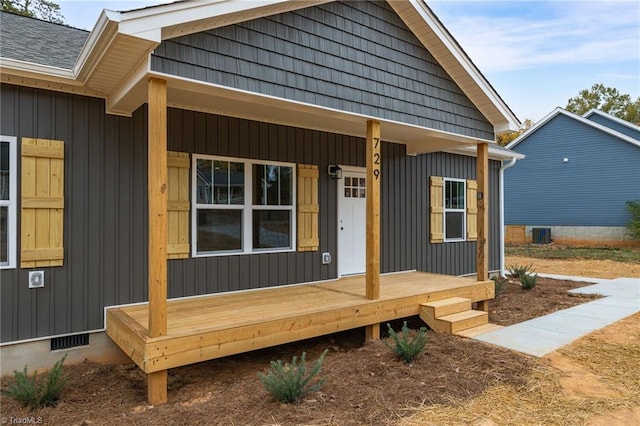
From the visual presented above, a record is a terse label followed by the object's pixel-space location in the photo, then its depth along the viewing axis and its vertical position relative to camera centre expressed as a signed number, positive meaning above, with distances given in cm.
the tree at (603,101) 3259 +935
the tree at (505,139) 2647 +536
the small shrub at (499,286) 742 -125
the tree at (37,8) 1260 +703
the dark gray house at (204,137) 372 +99
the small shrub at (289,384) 319 -128
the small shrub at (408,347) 404 -126
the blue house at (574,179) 1644 +164
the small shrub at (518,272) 858 -115
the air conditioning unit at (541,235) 1803 -77
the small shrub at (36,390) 326 -136
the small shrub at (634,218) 1562 -3
